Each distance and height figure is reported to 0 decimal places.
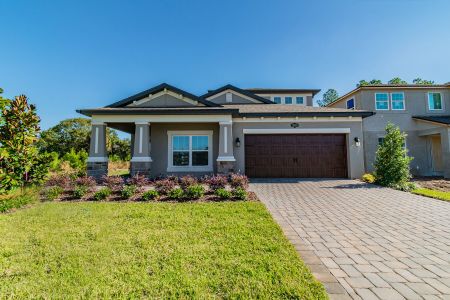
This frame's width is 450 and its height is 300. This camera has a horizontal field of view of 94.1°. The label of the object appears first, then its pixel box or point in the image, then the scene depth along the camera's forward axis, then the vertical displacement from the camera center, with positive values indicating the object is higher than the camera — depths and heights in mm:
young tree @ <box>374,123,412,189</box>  9484 -10
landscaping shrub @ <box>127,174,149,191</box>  8055 -760
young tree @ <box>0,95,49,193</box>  6783 +697
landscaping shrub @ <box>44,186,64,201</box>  7204 -1059
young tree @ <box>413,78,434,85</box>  42644 +18157
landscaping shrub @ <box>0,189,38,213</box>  5980 -1141
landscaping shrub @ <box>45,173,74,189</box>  7890 -723
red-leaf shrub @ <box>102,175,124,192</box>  7879 -768
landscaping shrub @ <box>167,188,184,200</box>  7178 -1092
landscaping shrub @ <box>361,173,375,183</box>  10504 -819
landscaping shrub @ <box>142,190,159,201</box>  7111 -1128
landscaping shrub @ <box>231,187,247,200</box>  7027 -1069
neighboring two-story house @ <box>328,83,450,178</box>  14836 +3357
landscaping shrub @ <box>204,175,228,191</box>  7723 -768
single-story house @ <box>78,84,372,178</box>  11742 +1447
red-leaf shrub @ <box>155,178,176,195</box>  7520 -861
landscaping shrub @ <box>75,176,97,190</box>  7859 -739
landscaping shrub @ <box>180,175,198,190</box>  7597 -728
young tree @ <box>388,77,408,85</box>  41250 +16261
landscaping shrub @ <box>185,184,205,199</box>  7176 -1021
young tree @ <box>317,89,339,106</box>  62406 +19714
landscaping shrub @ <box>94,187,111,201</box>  7156 -1113
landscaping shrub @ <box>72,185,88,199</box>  7363 -1039
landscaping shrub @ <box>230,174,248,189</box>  7602 -724
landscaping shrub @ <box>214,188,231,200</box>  7073 -1076
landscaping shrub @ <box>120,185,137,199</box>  7316 -1036
